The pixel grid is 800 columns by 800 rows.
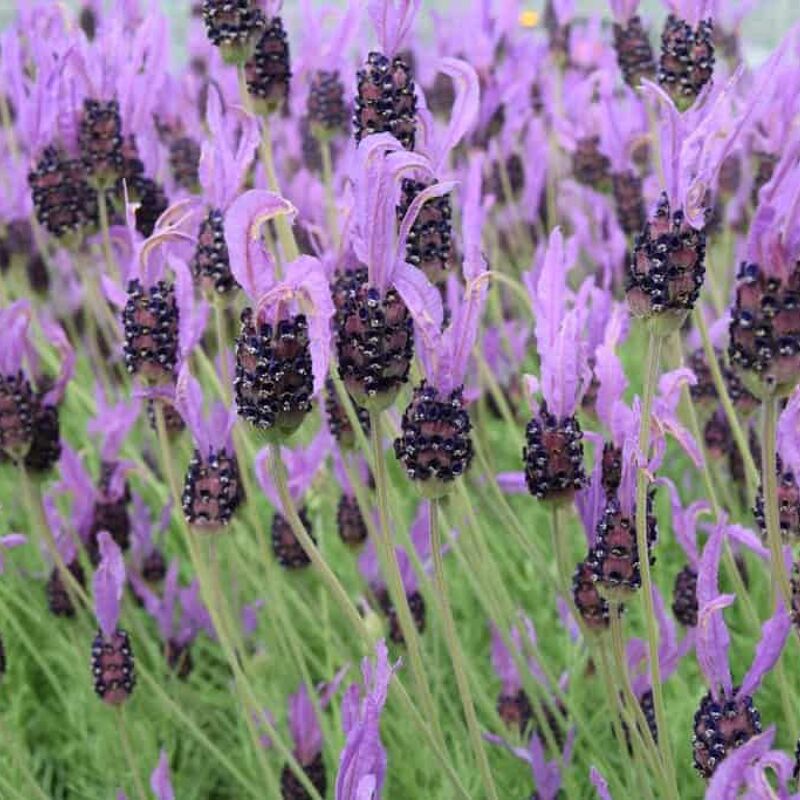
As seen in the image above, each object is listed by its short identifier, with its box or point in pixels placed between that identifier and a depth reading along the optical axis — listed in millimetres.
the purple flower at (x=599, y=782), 531
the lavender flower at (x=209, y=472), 611
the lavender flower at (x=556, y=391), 549
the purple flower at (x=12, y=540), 632
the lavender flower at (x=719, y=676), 522
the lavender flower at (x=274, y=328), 512
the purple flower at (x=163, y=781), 588
